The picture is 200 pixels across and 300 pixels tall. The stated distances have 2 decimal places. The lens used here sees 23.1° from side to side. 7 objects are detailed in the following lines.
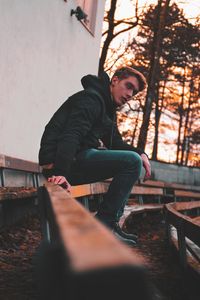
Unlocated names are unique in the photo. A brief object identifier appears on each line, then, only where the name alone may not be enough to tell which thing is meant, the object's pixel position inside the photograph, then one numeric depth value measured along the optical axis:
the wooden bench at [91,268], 0.54
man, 3.38
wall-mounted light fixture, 9.53
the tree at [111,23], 15.76
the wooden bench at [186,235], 2.97
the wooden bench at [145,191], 8.12
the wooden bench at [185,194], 11.26
